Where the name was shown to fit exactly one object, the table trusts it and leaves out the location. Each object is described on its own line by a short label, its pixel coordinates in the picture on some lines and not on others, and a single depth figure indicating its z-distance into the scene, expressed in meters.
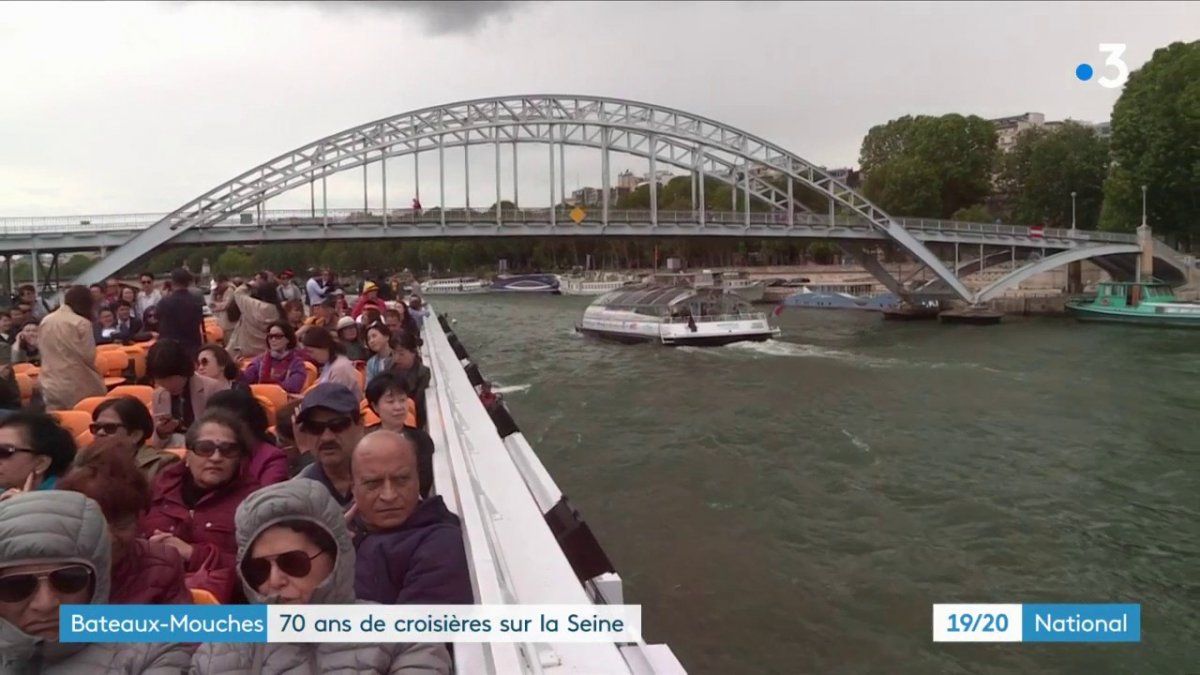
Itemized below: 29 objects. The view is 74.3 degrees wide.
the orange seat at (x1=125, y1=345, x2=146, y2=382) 6.06
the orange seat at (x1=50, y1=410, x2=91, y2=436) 3.97
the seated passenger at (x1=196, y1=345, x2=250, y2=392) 4.14
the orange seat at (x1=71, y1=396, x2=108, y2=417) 4.28
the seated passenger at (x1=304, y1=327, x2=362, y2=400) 4.33
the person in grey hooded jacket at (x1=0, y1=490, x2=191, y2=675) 1.49
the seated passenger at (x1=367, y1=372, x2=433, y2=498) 3.59
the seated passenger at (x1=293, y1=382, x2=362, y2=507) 2.95
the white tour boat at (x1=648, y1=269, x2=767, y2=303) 31.09
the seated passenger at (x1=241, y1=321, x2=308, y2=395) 5.04
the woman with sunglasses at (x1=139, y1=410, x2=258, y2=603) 2.57
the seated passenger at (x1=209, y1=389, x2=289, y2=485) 2.77
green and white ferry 30.19
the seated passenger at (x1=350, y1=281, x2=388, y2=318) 7.75
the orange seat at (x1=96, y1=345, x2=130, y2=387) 6.07
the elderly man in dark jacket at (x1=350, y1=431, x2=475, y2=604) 2.12
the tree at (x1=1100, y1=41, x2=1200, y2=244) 38.53
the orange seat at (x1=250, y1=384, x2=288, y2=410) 4.57
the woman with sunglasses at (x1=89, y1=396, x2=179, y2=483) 3.05
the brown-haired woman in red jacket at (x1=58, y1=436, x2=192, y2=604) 1.83
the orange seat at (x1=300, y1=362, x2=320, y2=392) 4.97
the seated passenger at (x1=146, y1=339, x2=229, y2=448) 3.66
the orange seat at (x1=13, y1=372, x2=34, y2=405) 5.27
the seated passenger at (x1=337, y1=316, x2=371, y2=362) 6.27
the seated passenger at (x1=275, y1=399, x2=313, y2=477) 3.73
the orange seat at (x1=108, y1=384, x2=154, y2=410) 4.52
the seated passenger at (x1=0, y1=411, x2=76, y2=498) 2.61
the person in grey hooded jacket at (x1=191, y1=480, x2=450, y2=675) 1.62
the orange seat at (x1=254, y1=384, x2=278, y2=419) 4.20
